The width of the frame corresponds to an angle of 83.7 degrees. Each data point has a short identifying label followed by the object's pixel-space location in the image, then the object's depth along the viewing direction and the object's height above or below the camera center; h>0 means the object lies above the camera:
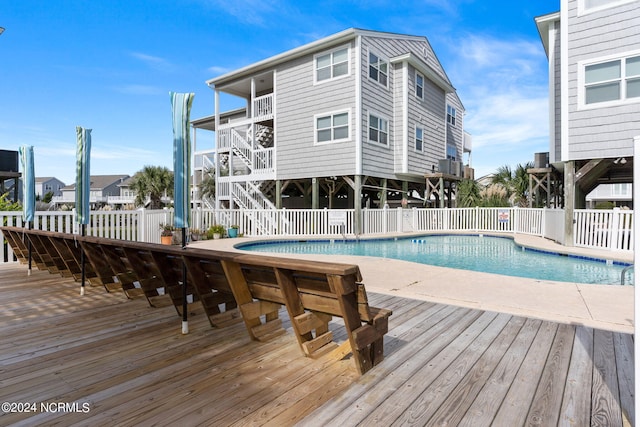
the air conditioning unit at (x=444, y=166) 16.77 +2.05
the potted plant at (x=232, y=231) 13.93 -0.86
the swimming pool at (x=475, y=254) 7.47 -1.29
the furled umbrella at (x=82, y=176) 4.79 +0.44
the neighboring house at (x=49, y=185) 54.32 +3.72
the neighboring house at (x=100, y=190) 50.28 +2.72
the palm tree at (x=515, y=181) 17.56 +1.49
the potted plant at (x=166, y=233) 10.89 -0.75
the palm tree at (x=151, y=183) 31.12 +2.29
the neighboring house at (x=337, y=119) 13.77 +3.95
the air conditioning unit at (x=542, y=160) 13.77 +1.92
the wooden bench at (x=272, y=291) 2.28 -0.63
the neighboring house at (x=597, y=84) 8.85 +3.25
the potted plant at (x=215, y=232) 13.31 -0.86
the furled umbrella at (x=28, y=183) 6.07 +0.45
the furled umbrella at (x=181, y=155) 3.49 +0.53
